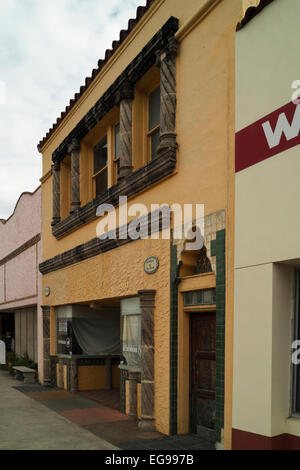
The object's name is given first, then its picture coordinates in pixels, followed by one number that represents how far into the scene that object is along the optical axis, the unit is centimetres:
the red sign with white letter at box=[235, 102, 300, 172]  532
